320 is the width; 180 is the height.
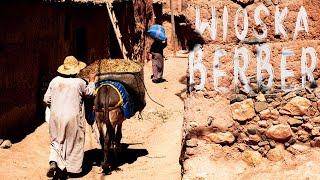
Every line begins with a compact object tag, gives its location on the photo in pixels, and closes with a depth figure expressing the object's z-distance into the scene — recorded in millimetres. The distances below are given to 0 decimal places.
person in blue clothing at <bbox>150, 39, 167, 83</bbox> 14969
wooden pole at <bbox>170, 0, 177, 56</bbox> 18962
